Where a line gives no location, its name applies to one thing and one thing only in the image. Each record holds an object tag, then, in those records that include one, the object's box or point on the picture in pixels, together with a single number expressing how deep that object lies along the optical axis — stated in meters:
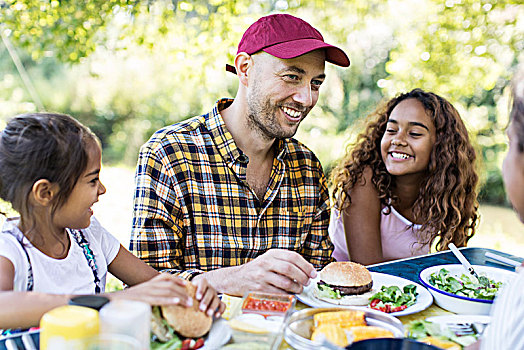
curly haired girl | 2.73
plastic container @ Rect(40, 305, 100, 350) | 1.00
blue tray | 2.08
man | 2.13
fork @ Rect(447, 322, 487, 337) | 1.38
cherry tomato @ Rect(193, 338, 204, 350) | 1.24
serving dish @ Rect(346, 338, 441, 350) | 1.13
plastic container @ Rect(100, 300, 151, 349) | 1.06
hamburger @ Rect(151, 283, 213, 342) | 1.24
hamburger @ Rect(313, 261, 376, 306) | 1.68
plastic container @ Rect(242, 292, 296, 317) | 1.28
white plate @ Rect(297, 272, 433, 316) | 1.61
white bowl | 1.60
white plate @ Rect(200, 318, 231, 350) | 1.21
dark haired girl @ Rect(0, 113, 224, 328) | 1.52
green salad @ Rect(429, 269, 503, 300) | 1.69
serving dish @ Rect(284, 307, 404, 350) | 1.22
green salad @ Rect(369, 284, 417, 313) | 1.61
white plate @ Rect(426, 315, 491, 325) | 1.41
